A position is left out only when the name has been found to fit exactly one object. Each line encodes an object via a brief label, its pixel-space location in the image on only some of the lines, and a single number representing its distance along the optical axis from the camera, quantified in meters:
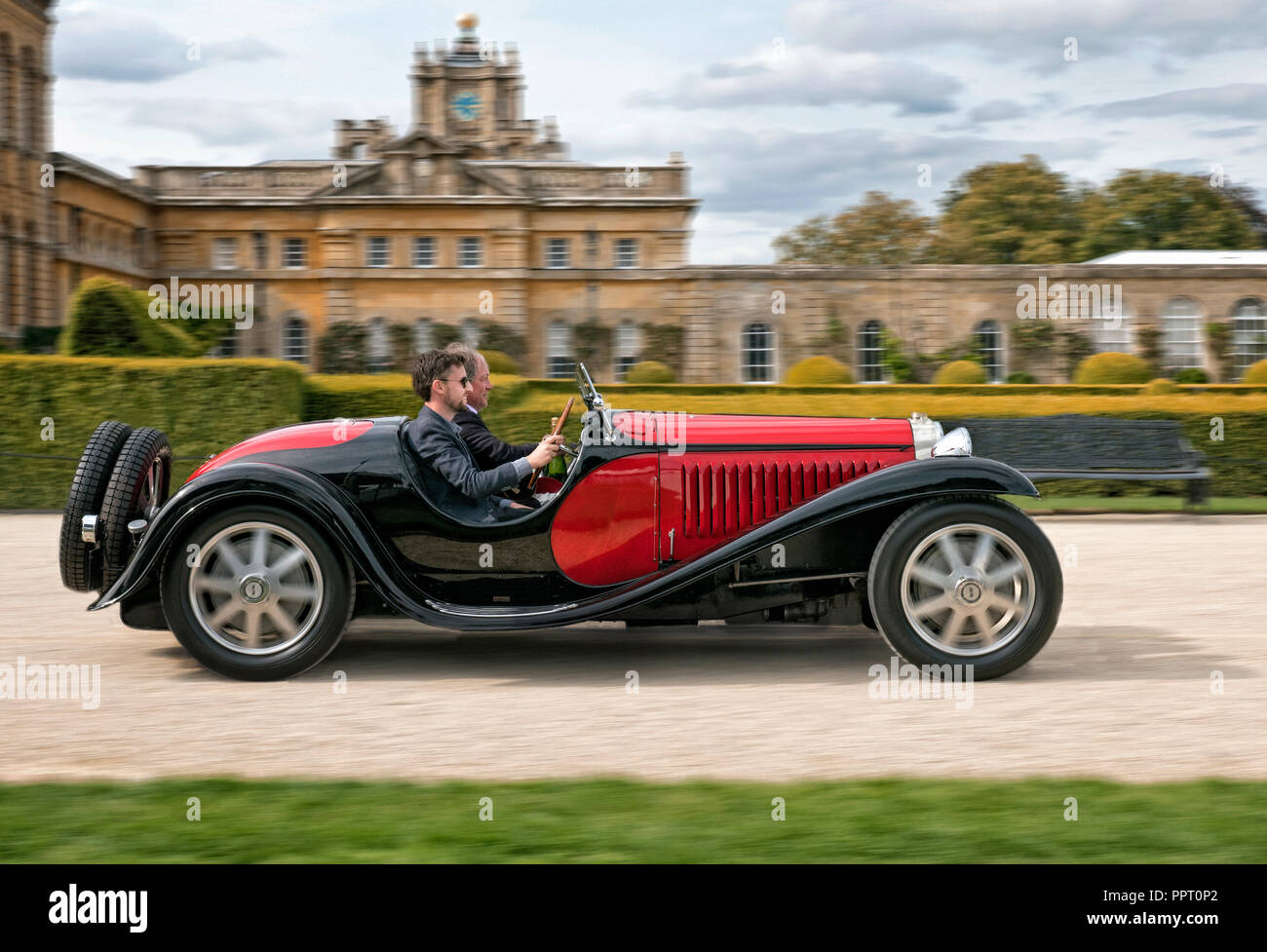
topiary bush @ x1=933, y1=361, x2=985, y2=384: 37.16
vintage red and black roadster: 5.71
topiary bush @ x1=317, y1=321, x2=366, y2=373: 53.16
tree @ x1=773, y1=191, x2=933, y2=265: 68.19
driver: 5.95
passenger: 6.34
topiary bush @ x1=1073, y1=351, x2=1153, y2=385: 35.09
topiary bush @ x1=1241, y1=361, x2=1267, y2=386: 32.16
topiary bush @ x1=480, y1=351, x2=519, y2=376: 36.38
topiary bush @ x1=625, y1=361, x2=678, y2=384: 42.09
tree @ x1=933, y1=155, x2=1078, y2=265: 68.50
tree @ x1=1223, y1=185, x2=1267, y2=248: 68.62
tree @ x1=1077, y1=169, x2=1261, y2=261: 67.44
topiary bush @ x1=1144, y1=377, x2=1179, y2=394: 25.61
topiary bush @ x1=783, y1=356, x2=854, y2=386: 36.56
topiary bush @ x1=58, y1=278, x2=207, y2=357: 18.09
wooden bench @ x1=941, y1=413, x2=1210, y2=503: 15.41
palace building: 44.09
